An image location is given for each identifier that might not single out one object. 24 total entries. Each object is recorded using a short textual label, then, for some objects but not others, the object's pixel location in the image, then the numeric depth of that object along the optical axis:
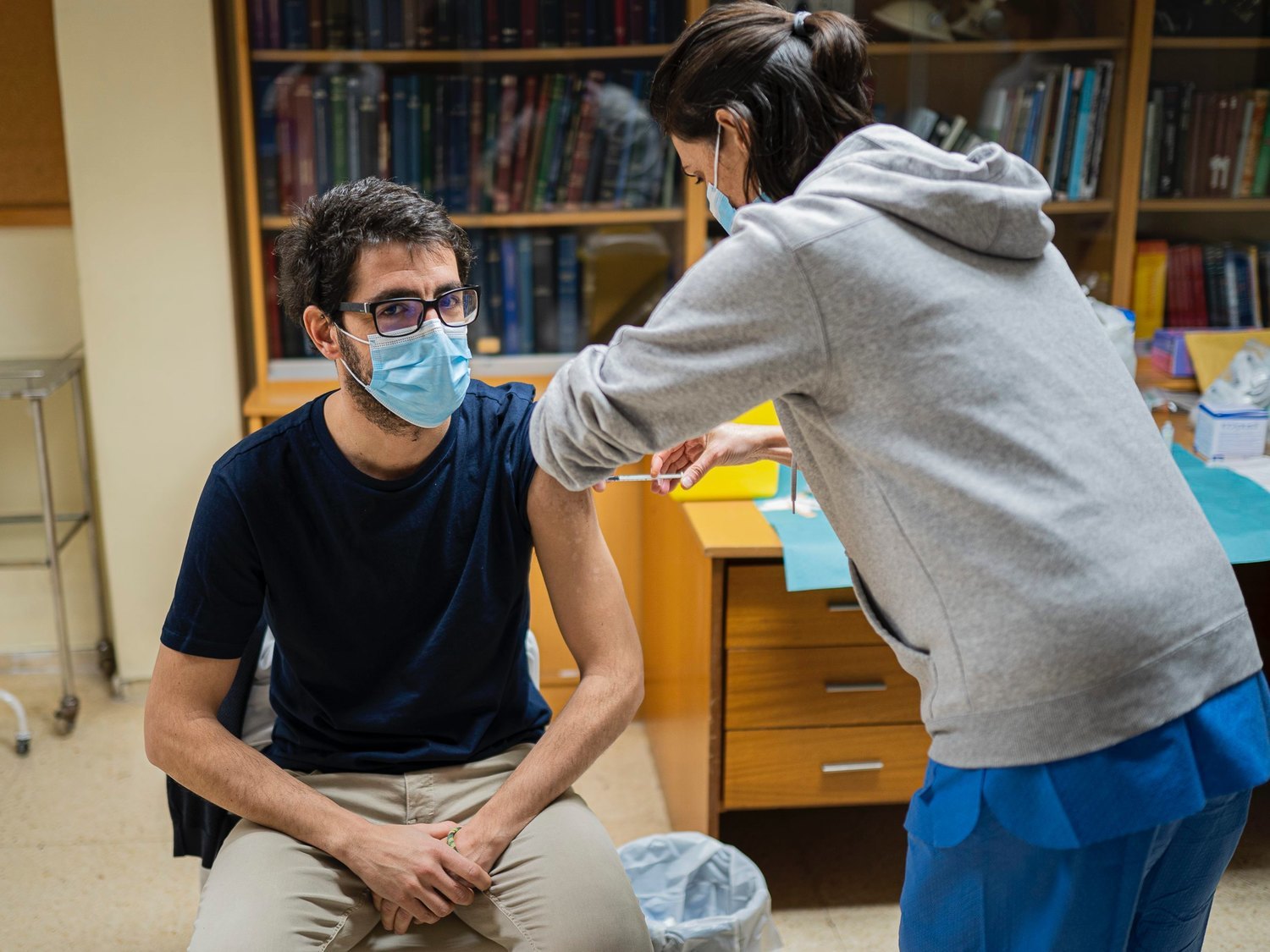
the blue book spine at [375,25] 2.73
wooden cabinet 2.13
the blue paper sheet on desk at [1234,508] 2.04
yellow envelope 2.82
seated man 1.52
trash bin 1.85
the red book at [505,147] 2.82
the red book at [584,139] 2.83
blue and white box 2.44
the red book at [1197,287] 2.98
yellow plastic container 2.31
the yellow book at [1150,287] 2.95
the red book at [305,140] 2.77
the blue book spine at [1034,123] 2.87
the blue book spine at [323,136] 2.77
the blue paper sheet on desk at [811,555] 2.02
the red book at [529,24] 2.76
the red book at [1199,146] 2.89
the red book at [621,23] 2.77
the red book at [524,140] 2.83
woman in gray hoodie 1.09
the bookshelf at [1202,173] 2.86
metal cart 2.67
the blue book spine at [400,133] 2.79
